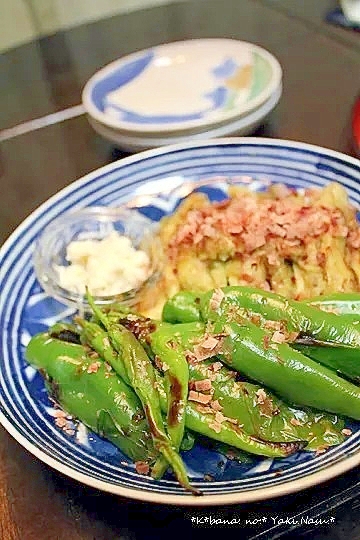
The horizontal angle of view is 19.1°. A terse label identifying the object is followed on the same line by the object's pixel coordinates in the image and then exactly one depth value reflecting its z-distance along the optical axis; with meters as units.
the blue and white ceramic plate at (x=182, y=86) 0.77
